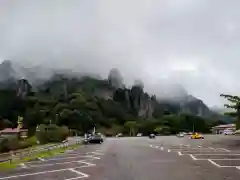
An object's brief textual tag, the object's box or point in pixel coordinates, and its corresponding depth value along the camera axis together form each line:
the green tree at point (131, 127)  68.51
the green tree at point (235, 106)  34.68
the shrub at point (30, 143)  21.86
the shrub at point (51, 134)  27.77
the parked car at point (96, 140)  28.18
